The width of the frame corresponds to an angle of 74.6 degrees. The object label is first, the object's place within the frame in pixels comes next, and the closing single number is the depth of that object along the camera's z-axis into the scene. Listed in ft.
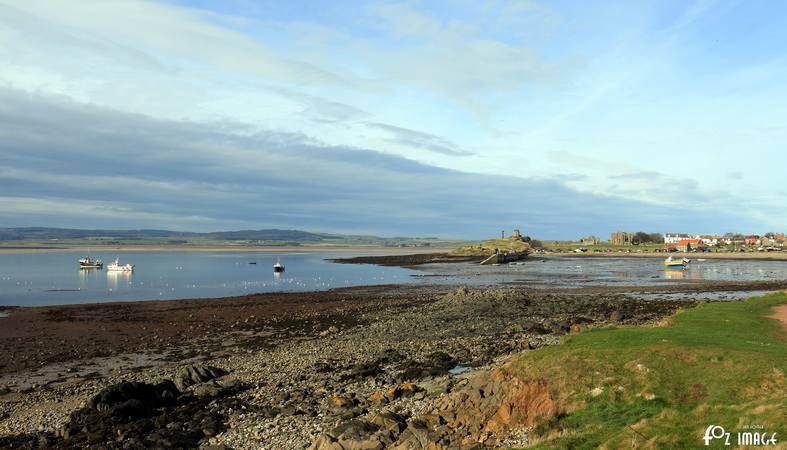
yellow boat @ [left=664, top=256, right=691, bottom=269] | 339.36
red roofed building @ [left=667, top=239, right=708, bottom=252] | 616.51
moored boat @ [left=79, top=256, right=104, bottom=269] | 386.32
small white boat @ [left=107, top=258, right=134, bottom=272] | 335.36
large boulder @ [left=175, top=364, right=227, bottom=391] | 71.21
